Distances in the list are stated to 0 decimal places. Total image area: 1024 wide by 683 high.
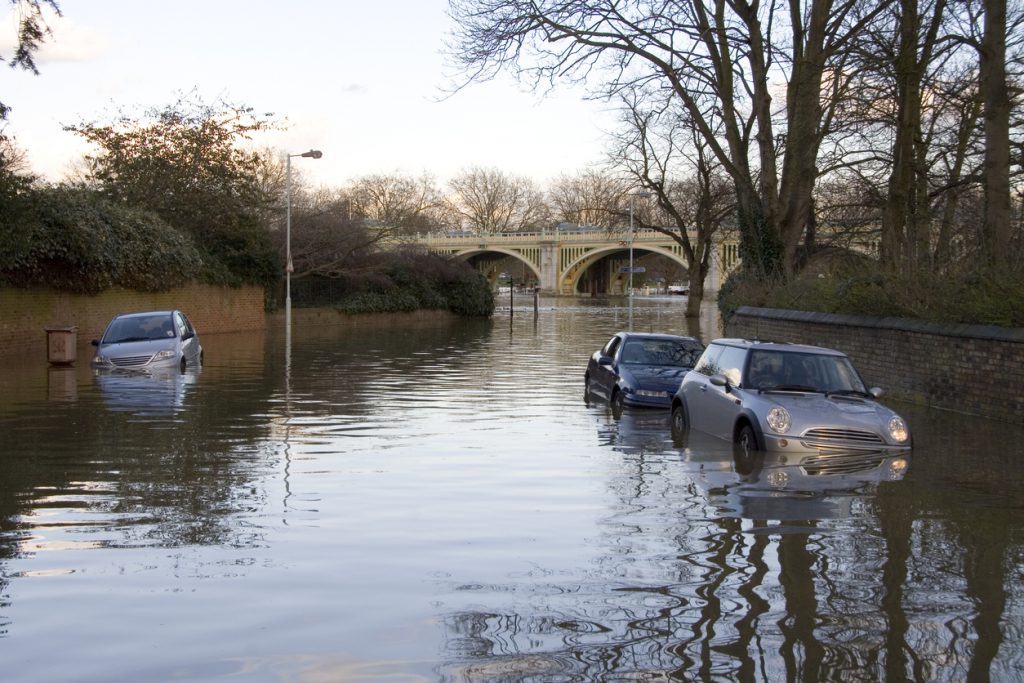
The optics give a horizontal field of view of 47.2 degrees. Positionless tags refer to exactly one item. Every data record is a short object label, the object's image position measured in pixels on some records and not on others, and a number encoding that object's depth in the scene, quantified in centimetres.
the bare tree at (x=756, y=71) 2580
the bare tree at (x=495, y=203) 13875
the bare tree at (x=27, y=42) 1507
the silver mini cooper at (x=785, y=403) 1250
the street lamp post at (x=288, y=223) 3975
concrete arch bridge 10881
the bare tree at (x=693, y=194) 5678
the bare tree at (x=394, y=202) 5734
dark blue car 1795
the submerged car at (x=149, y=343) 2339
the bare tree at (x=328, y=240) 5078
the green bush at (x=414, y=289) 5566
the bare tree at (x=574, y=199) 12331
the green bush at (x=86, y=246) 2759
